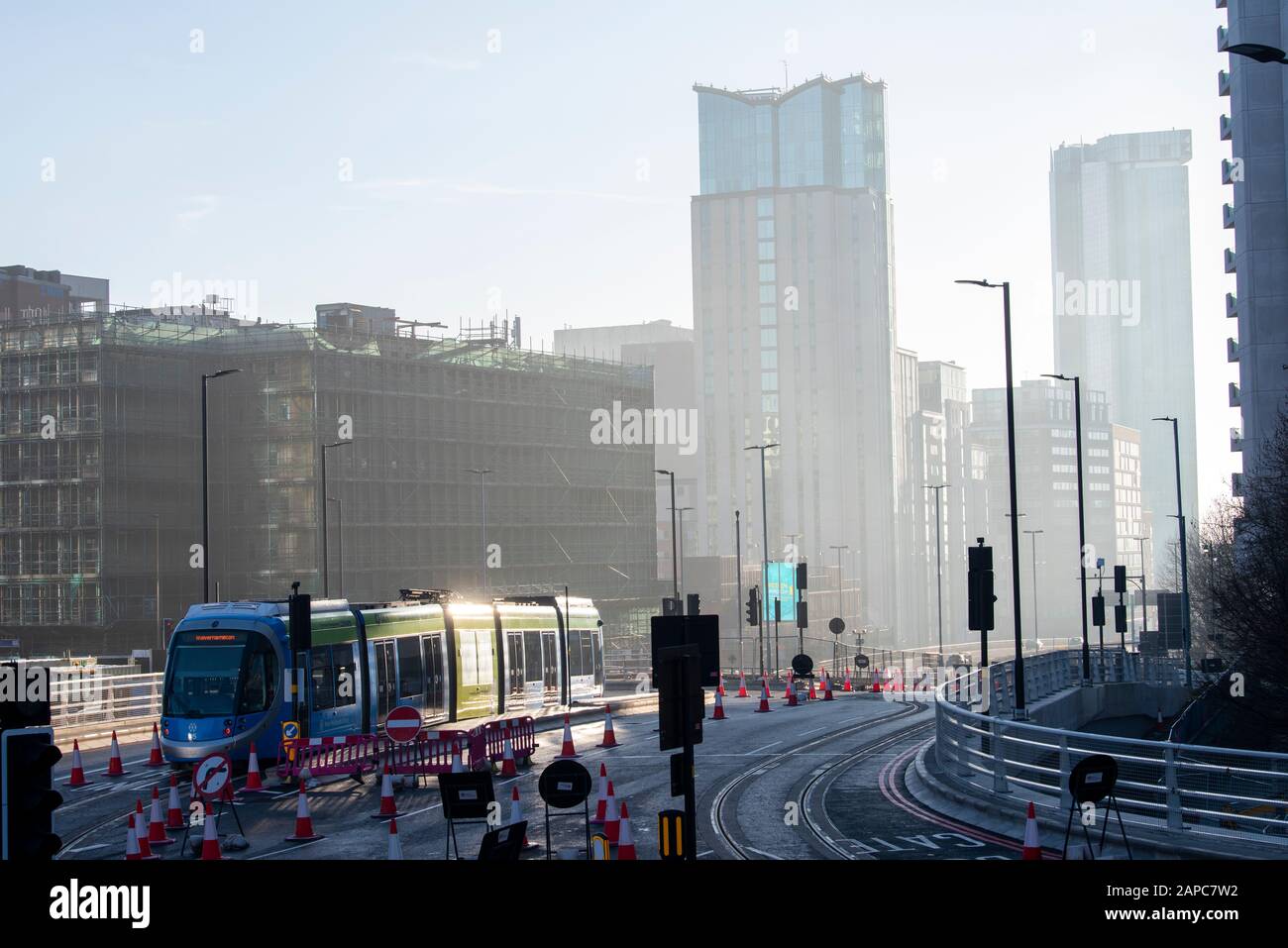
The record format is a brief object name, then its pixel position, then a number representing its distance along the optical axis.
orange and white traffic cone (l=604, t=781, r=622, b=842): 19.55
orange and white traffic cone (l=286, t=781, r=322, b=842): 20.78
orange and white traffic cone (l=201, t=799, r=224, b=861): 18.12
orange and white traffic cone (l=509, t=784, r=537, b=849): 18.92
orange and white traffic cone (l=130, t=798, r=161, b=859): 18.31
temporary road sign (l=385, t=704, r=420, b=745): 23.25
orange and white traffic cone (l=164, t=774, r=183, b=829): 21.92
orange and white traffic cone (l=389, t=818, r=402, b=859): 16.42
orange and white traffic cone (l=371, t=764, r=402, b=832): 22.25
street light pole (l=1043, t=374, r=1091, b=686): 44.56
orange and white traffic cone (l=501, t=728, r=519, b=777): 27.22
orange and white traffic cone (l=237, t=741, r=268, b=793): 25.92
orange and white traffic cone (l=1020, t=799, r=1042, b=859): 16.72
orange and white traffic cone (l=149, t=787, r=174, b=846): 20.34
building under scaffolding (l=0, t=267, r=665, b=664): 83.38
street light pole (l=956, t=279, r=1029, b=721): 31.55
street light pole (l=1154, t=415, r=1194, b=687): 62.88
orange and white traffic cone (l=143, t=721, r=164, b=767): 30.08
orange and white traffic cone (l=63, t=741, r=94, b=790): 27.36
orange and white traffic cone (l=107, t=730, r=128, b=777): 28.97
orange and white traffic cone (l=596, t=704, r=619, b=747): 33.62
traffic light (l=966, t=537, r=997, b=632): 29.39
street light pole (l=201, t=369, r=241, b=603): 39.88
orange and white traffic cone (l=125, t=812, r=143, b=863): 17.98
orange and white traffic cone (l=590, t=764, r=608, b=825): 21.38
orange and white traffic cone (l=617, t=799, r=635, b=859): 17.89
